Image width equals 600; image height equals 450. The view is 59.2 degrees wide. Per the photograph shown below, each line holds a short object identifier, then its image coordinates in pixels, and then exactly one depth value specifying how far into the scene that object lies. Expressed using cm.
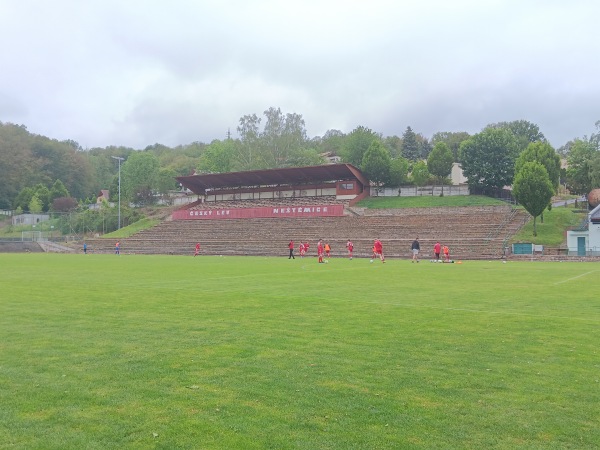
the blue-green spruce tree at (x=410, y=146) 10569
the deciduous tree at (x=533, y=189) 4947
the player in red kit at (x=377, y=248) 3791
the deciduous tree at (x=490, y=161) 7044
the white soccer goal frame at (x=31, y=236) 7338
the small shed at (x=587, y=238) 4366
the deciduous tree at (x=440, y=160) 7694
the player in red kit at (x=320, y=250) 3619
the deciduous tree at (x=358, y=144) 8788
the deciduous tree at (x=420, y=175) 7931
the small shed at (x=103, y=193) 12028
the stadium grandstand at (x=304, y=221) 5131
